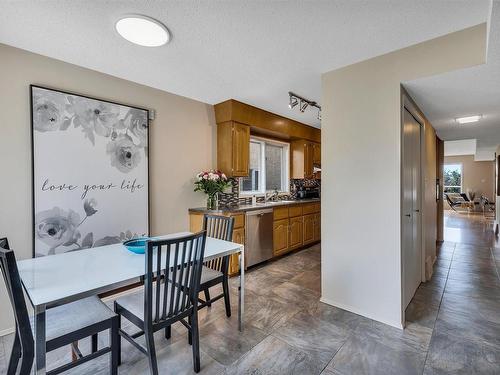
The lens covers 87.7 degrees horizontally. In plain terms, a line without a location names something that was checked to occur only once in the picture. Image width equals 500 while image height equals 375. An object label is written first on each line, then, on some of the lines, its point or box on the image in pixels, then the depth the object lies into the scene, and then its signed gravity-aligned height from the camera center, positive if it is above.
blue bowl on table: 1.86 -0.44
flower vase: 3.60 -0.22
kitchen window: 4.67 +0.34
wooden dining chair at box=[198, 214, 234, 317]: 2.19 -0.75
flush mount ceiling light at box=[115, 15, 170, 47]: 1.77 +1.12
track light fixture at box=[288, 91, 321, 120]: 3.19 +1.11
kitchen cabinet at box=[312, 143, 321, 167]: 5.36 +0.66
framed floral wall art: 2.31 +0.15
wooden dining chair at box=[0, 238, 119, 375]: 1.20 -0.77
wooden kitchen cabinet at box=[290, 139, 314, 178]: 5.10 +0.54
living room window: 11.57 +0.28
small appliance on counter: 5.30 -0.16
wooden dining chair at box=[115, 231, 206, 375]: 1.49 -0.71
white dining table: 1.20 -0.50
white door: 2.40 -0.25
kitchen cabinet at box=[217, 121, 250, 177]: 3.68 +0.55
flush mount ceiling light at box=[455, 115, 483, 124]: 3.24 +0.83
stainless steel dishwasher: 3.56 -0.72
